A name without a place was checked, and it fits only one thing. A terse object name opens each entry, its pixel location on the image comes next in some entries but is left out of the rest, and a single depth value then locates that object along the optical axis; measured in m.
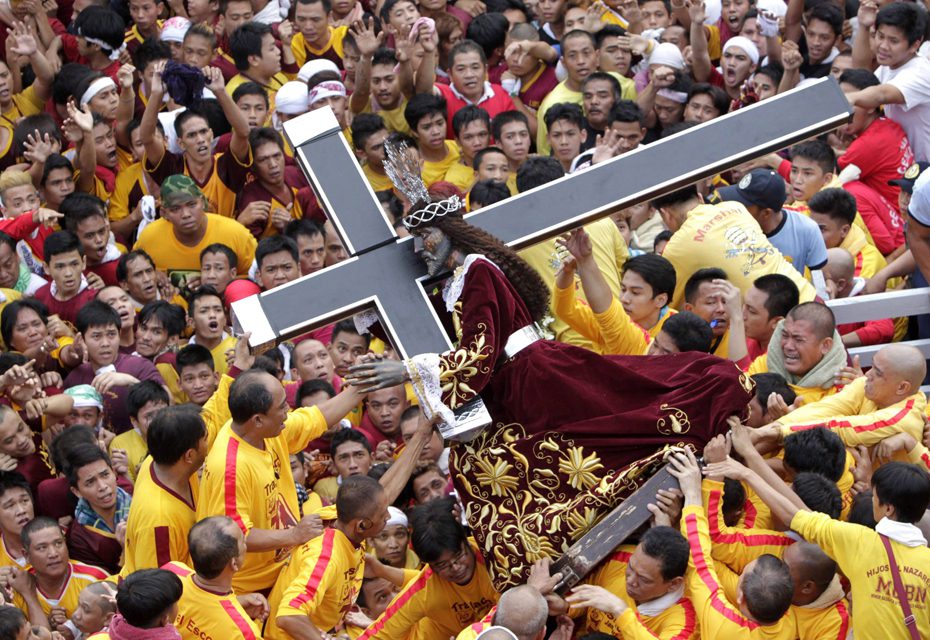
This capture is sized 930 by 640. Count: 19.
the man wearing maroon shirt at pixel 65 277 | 18.36
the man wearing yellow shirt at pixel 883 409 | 13.79
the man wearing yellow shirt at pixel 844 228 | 18.02
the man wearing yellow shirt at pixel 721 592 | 12.02
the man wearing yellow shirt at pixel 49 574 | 14.84
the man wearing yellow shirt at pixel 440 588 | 13.47
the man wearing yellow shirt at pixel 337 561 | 13.35
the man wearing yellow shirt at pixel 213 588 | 12.60
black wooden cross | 13.66
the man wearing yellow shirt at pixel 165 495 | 13.90
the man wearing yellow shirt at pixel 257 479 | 13.72
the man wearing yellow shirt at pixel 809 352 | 14.61
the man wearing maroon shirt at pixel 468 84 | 21.91
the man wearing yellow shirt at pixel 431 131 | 21.02
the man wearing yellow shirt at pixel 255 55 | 21.97
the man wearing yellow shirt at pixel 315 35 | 22.97
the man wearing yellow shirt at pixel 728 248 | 16.34
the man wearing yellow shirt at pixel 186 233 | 19.31
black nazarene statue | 12.87
